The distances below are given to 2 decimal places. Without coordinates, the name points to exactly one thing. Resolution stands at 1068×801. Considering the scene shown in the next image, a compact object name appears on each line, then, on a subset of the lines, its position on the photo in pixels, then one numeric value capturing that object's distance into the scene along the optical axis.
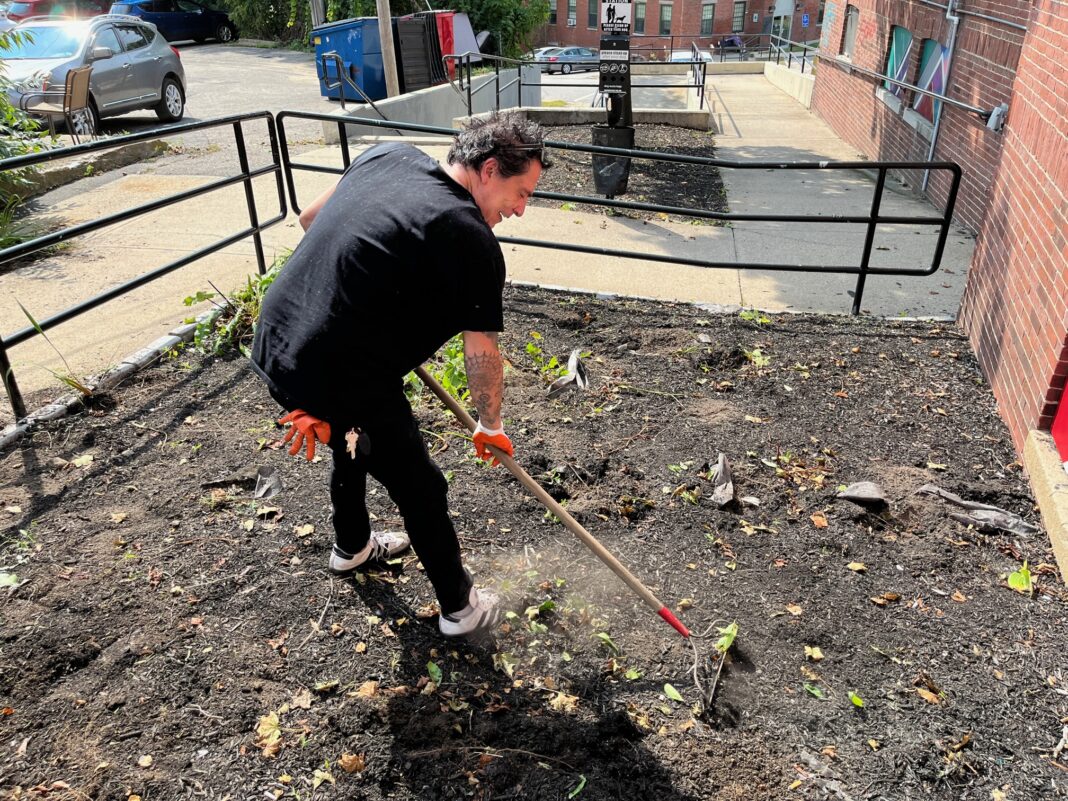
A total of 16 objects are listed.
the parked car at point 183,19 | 25.77
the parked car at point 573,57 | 31.38
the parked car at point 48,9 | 22.53
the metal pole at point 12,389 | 3.90
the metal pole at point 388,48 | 12.00
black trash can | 8.36
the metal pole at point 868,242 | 5.10
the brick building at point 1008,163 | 3.82
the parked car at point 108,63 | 10.68
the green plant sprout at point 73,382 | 4.04
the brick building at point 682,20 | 48.34
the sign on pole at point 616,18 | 8.52
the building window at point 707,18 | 48.66
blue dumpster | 16.22
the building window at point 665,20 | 48.38
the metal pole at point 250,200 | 5.45
